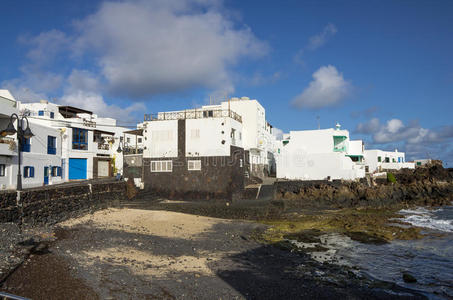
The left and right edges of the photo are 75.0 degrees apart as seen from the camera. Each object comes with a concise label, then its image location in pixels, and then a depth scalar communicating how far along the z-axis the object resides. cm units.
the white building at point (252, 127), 4597
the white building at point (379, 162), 7543
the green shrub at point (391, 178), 4734
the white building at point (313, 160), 4422
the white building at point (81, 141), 3766
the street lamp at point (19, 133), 1673
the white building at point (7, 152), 2542
